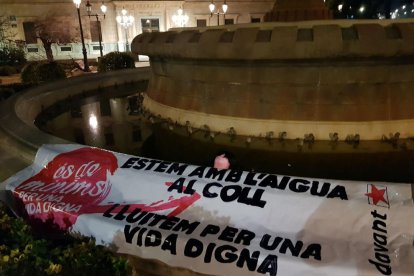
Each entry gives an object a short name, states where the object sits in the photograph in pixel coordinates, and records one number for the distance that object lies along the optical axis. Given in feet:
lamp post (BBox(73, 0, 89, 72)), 77.92
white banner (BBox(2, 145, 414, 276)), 8.87
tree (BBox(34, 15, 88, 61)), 133.44
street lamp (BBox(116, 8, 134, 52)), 140.26
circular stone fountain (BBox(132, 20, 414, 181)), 15.31
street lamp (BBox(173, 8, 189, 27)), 133.86
